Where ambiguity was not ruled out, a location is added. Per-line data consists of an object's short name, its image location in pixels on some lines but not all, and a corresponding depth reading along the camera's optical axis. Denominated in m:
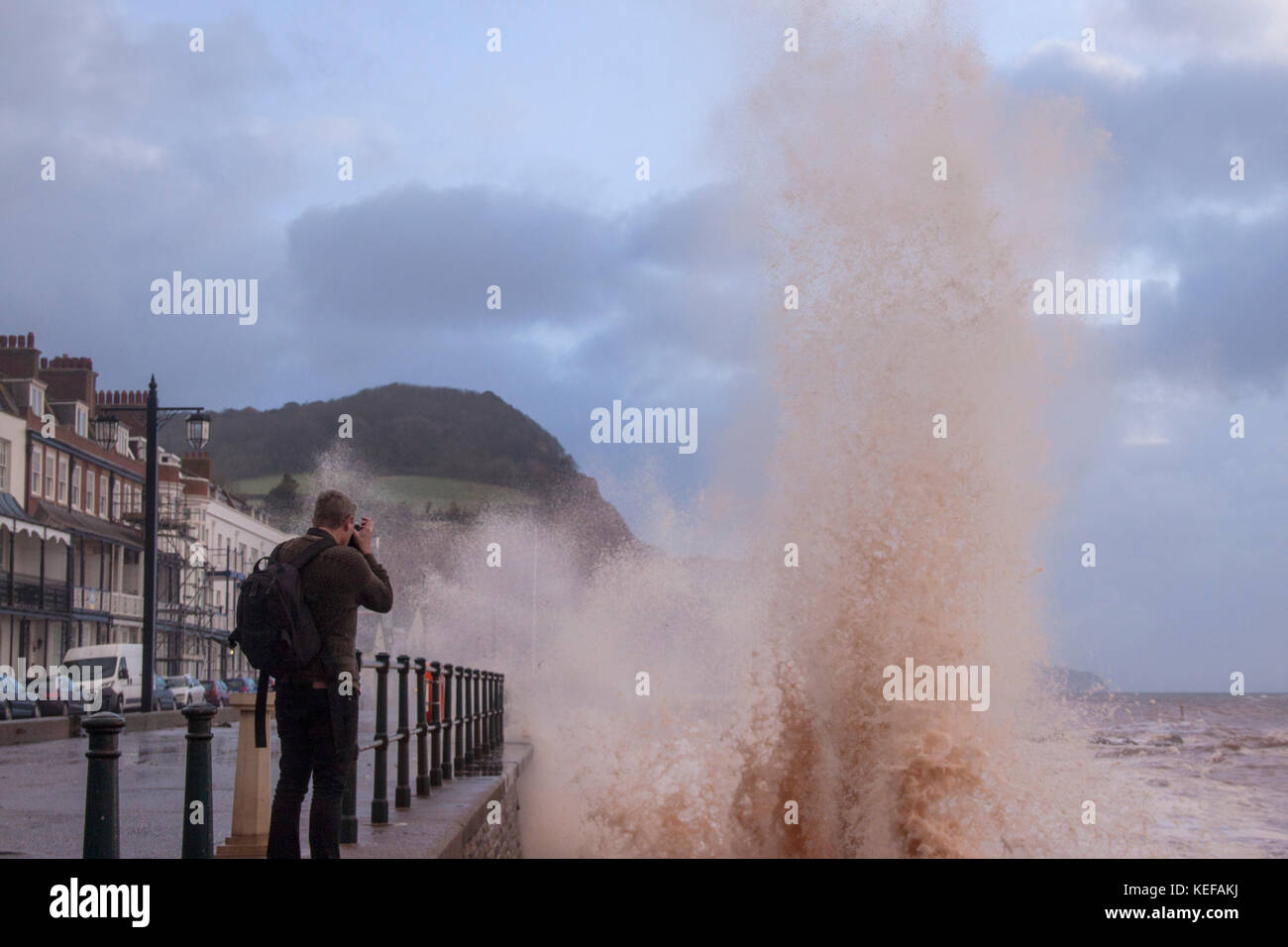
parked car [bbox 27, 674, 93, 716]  31.36
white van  35.53
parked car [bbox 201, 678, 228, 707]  38.41
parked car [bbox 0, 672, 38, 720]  27.77
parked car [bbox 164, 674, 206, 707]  37.91
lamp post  22.58
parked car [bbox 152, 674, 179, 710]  35.50
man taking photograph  5.50
